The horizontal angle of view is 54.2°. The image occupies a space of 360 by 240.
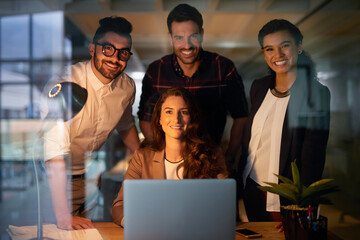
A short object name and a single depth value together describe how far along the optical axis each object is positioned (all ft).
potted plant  5.82
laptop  4.98
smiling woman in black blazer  8.41
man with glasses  8.43
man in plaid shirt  8.39
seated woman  7.84
